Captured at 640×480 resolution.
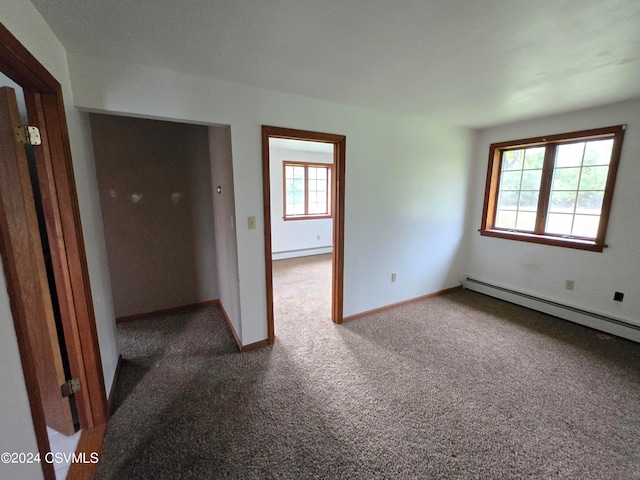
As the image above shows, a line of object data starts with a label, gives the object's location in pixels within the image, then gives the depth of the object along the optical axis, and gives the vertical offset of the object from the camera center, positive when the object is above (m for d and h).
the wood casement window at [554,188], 2.71 +0.12
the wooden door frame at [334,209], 2.27 -0.11
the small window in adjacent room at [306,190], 5.88 +0.17
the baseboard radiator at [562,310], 2.63 -1.27
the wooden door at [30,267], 1.21 -0.35
